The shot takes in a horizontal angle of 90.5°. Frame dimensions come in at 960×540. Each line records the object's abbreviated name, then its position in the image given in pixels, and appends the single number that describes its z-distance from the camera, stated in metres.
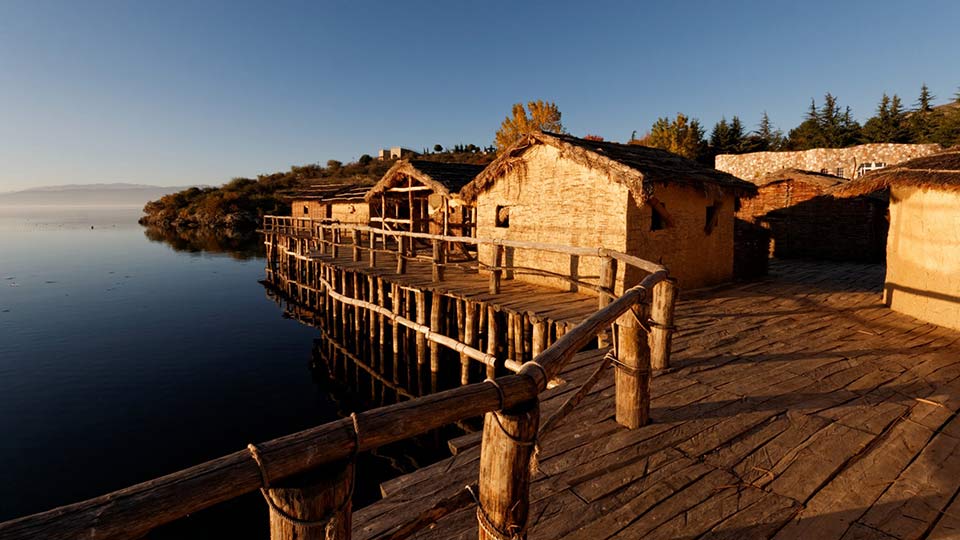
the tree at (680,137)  39.62
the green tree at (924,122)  30.86
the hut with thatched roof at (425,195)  16.95
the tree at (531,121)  51.28
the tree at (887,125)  33.41
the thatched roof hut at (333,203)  26.31
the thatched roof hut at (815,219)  17.28
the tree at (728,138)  40.06
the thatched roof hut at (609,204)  9.84
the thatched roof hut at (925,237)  7.88
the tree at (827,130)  36.48
